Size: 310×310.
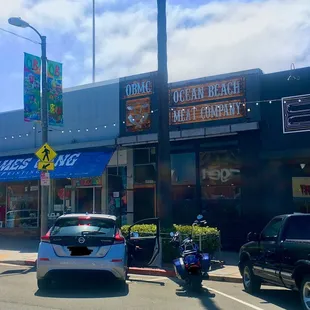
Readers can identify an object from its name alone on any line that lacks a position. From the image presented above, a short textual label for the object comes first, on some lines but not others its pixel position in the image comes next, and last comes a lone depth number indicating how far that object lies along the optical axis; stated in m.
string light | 15.64
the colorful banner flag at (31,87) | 16.20
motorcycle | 9.68
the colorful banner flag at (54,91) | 16.55
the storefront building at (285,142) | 15.58
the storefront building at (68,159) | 19.31
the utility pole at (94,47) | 29.14
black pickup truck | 7.86
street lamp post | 15.52
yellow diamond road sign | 15.52
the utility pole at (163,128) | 14.48
